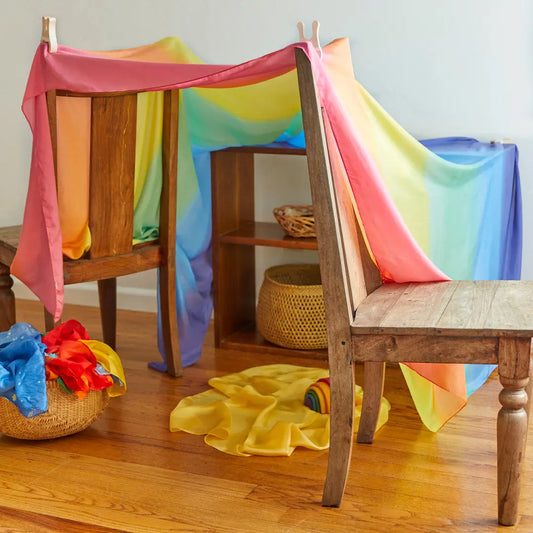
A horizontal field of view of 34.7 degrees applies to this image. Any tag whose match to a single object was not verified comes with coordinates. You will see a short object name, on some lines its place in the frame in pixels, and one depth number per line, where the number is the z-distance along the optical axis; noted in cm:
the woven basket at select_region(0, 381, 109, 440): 221
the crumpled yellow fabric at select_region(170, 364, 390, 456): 222
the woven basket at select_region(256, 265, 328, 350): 298
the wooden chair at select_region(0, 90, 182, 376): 241
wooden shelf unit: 299
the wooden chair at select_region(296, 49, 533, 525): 171
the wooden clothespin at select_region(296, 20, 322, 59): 191
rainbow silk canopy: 193
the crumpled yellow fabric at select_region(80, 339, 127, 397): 234
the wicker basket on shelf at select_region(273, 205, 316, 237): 296
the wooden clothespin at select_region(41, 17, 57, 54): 223
